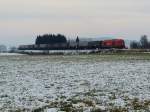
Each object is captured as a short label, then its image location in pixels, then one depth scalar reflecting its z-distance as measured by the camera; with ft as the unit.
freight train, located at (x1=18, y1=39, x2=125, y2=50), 401.29
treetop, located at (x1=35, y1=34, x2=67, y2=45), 584.40
